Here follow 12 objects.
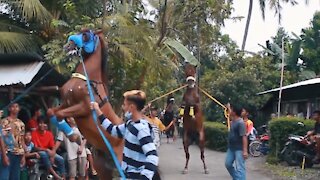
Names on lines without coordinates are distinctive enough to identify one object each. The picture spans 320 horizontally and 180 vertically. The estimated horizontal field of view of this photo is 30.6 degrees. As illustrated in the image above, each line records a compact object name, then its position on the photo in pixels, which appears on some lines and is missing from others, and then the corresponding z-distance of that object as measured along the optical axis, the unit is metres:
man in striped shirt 6.07
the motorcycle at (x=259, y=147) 21.50
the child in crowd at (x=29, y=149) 11.36
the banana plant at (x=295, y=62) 30.44
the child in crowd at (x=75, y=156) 12.15
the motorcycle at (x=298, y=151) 16.69
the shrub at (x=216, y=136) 23.02
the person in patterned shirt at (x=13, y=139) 10.27
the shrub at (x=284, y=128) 17.97
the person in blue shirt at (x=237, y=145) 11.06
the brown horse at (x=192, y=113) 15.70
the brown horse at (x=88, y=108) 8.20
